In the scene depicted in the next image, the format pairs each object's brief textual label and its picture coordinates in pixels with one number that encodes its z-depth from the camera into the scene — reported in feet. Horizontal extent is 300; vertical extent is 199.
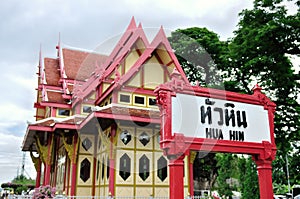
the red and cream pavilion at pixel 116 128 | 38.86
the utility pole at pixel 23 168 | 189.60
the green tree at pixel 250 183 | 36.86
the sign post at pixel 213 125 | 17.44
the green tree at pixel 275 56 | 39.81
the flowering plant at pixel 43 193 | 35.27
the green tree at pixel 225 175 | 52.21
